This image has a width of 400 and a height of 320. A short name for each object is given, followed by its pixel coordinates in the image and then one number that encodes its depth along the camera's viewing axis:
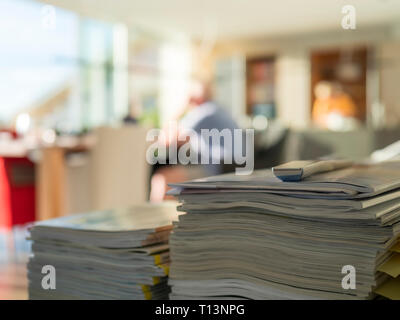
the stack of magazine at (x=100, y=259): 0.80
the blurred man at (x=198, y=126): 3.75
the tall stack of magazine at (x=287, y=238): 0.66
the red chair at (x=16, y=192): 3.42
